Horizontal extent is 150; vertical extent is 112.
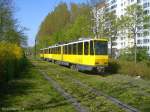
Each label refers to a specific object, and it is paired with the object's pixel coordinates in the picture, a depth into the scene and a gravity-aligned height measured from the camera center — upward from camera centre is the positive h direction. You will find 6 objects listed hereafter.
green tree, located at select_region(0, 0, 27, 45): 13.97 +2.73
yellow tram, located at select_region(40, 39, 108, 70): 13.12 +0.02
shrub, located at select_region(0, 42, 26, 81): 8.86 -0.50
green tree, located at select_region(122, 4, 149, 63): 19.30 +4.22
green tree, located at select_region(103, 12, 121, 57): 22.32 +3.74
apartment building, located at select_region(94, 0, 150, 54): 46.38 +14.14
